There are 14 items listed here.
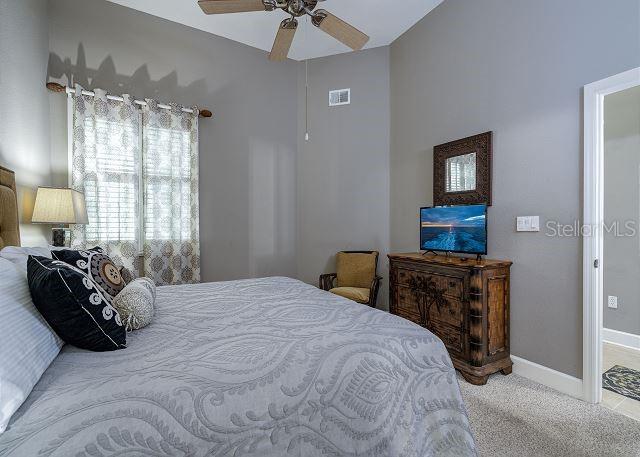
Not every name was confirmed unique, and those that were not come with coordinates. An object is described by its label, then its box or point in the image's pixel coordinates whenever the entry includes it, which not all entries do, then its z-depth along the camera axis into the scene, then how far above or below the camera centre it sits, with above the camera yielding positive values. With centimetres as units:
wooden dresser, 224 -66
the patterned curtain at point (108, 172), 272 +52
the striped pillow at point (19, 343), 71 -32
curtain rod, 263 +123
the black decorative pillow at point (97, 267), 132 -18
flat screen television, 245 -3
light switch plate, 228 +1
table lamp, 214 +15
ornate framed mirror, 261 +51
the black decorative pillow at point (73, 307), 96 -26
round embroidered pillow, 123 -33
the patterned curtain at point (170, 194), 303 +34
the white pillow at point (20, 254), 118 -12
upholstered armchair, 355 -57
